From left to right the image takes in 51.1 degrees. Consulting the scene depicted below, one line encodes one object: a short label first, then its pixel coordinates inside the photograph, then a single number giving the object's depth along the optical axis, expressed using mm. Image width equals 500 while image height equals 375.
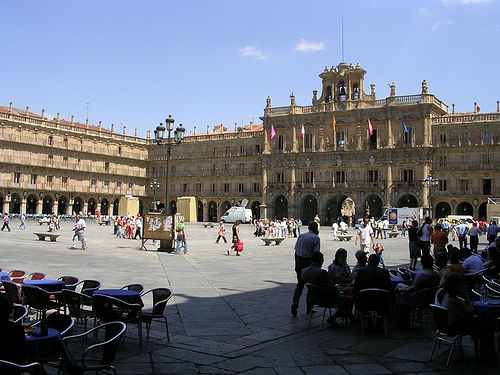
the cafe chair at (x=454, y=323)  6195
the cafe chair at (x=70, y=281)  8221
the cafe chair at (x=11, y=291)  7094
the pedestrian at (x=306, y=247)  9180
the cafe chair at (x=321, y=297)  7827
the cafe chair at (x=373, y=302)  7418
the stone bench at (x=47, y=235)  25478
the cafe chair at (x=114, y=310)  6652
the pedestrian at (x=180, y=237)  21062
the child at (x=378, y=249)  13320
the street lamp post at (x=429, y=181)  37938
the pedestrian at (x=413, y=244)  15188
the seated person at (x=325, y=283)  7887
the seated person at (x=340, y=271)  9062
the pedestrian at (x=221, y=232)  27466
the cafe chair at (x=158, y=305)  7023
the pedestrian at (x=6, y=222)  32906
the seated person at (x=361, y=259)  8984
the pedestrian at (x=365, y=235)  18969
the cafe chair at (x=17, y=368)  3957
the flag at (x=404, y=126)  53500
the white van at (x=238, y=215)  56469
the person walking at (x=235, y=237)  20950
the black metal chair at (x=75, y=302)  7188
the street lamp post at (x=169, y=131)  20397
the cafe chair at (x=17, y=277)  8748
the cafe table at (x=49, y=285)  7562
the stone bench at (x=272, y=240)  26688
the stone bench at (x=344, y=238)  31730
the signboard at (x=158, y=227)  22000
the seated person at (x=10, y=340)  4301
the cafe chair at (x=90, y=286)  7891
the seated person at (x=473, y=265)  9555
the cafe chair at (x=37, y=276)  8430
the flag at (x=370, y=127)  54241
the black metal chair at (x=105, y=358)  4463
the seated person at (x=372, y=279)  7613
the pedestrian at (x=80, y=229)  21250
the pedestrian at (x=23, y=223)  37019
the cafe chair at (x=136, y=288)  7680
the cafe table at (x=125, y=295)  6953
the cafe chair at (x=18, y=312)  5840
